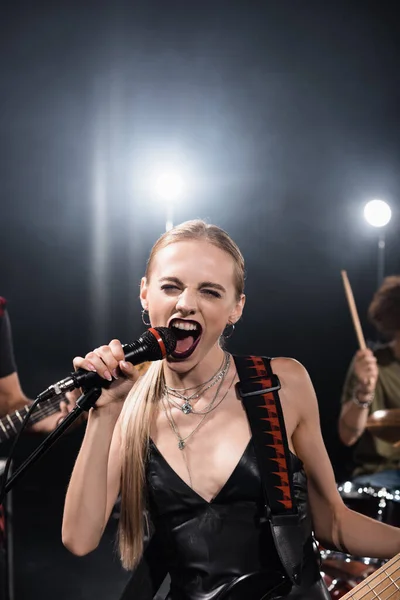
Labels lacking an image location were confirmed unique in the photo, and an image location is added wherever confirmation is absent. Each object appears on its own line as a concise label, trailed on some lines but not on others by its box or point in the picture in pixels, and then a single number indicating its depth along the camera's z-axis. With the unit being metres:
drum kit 3.02
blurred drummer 3.72
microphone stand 1.34
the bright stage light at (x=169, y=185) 4.40
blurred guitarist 3.49
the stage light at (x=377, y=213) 4.83
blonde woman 1.74
